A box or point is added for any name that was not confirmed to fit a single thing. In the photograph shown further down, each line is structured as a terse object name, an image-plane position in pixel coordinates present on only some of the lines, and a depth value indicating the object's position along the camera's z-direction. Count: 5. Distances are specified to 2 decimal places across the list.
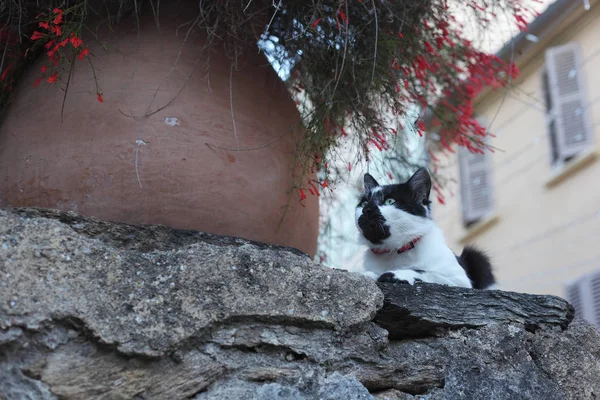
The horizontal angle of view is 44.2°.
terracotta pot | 1.71
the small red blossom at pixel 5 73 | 1.94
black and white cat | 2.22
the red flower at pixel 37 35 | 1.75
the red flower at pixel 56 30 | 1.72
